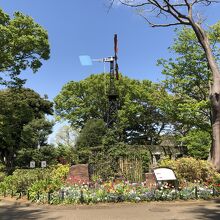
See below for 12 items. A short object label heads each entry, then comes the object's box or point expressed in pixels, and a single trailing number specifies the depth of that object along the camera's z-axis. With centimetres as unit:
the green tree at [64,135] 3830
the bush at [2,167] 2102
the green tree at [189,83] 1808
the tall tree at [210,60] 985
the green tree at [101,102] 2975
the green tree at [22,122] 1654
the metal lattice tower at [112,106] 1641
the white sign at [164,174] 926
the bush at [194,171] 1016
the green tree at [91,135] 2107
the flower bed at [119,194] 833
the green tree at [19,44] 1464
